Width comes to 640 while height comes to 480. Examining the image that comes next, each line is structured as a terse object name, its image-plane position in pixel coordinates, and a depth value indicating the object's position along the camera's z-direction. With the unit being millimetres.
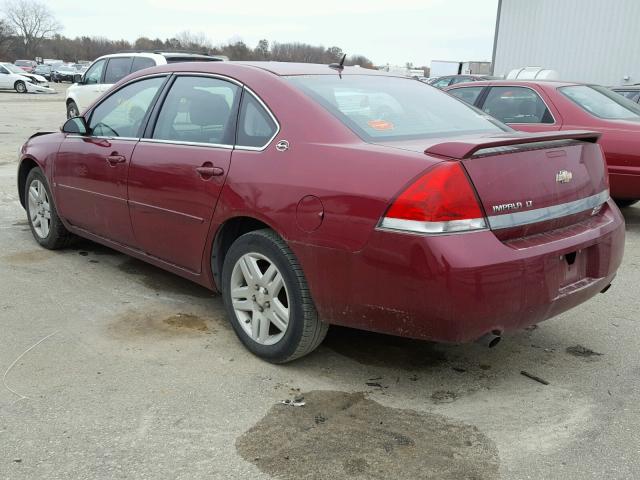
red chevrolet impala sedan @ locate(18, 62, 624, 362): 2672
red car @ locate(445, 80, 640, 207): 6270
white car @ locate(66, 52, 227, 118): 11312
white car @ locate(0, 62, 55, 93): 32969
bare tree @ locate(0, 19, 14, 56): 85438
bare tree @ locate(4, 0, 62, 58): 95212
